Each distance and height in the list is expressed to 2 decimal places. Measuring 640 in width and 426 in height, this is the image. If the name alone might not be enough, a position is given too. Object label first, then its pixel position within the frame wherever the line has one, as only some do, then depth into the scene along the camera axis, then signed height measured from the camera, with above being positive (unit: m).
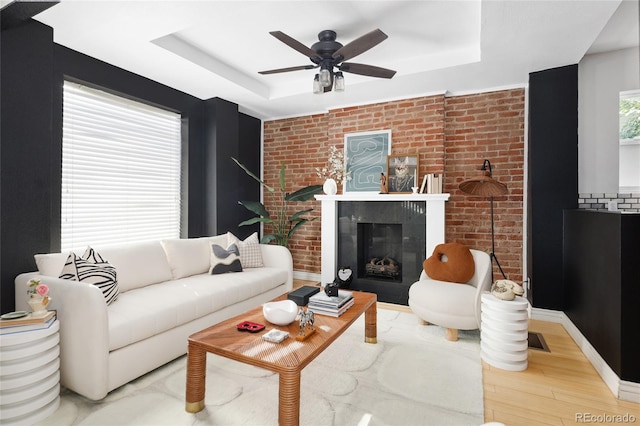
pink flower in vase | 1.96 -0.45
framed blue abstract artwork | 4.36 +0.75
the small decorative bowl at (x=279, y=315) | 2.11 -0.65
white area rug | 1.83 -1.12
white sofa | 1.97 -0.68
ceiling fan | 2.41 +1.23
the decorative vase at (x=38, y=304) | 1.95 -0.54
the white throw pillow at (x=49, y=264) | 2.33 -0.36
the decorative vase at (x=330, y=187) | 4.50 +0.36
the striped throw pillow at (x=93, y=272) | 2.32 -0.42
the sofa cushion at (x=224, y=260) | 3.51 -0.50
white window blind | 3.10 +0.46
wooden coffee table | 1.55 -0.72
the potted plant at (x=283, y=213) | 4.65 +0.01
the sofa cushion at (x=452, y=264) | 3.15 -0.49
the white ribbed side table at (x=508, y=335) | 2.41 -0.88
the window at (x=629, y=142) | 3.21 +0.70
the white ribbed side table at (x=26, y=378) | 1.74 -0.89
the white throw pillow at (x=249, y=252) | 3.80 -0.45
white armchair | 2.81 -0.76
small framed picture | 4.15 +0.52
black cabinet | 2.04 -0.50
